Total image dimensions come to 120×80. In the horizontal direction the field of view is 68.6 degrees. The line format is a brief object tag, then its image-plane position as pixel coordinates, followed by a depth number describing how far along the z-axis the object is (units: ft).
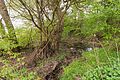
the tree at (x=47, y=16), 7.42
